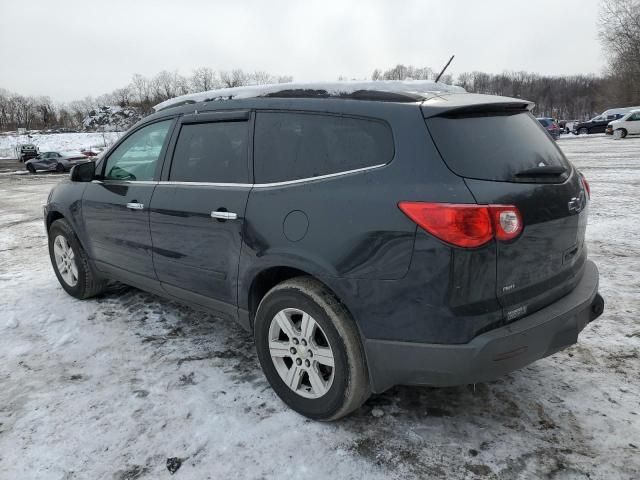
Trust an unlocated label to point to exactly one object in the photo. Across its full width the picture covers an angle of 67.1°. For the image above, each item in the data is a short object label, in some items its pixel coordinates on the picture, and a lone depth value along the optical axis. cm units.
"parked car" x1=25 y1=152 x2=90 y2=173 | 2794
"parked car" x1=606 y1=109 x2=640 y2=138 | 2816
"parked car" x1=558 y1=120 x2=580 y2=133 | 4886
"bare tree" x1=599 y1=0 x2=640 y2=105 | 5409
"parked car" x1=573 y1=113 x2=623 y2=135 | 4106
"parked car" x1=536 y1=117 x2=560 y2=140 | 3590
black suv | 215
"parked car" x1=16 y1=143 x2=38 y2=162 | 4241
